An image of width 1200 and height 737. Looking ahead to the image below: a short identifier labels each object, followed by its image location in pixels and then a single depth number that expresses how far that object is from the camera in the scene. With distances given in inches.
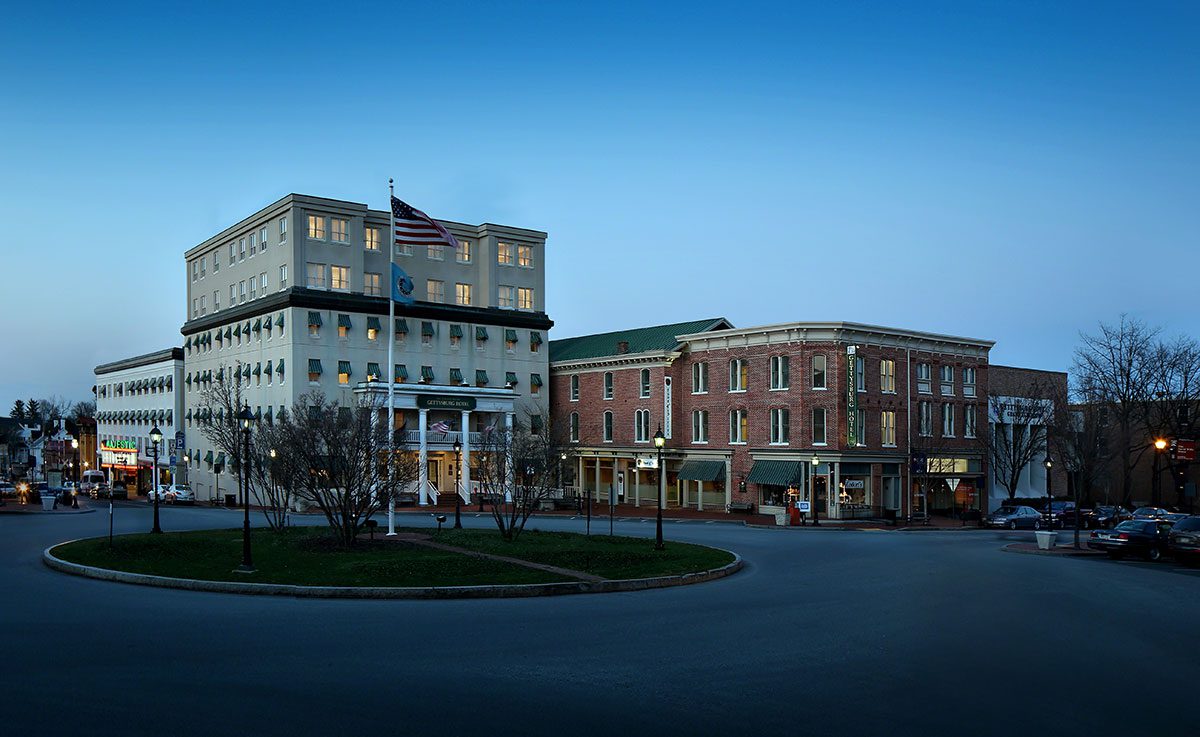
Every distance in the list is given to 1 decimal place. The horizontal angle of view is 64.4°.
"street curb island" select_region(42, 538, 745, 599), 832.3
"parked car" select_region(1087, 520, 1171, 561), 1333.7
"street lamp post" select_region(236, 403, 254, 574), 940.0
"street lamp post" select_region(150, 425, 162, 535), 1363.2
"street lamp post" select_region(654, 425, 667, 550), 1232.2
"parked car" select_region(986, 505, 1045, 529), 2144.4
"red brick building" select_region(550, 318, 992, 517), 2237.9
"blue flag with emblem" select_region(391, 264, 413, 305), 1535.4
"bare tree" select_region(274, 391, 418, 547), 1200.2
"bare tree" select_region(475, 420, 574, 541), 1386.6
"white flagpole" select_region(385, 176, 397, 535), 1416.0
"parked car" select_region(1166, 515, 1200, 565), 1263.5
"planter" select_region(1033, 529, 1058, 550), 1432.1
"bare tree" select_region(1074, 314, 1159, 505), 2573.8
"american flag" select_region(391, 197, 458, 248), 1488.7
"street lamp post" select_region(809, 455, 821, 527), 2054.9
